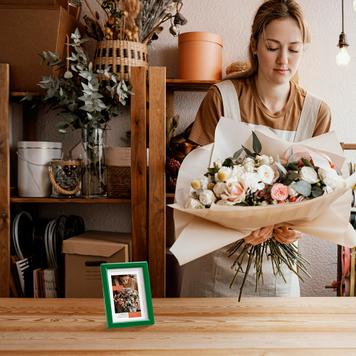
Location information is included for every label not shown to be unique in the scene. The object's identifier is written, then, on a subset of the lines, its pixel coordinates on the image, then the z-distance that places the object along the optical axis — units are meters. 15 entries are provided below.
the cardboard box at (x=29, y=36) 2.32
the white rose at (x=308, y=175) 1.29
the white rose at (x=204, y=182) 1.33
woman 1.76
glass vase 2.29
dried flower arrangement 2.32
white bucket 2.34
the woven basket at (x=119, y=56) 2.33
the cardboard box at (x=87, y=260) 2.27
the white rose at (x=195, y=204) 1.29
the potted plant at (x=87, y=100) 2.20
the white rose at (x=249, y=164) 1.31
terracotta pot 2.46
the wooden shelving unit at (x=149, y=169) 2.06
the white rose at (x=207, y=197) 1.28
